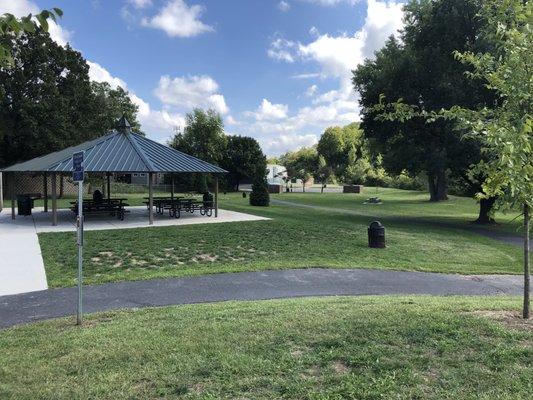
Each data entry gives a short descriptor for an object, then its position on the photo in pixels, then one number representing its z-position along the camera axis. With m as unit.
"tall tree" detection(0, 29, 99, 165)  36.12
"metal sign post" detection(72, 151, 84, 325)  5.92
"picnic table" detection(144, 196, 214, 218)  21.31
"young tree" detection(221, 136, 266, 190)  63.31
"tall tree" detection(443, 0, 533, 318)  4.72
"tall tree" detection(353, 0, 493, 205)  20.91
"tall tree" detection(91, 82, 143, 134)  42.03
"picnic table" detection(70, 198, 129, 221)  20.05
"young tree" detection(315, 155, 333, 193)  76.44
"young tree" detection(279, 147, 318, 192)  76.56
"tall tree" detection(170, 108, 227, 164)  56.41
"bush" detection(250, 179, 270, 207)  30.75
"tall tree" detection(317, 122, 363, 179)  95.38
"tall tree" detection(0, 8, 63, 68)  2.65
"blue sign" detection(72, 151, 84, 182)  6.05
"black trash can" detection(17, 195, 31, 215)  21.52
